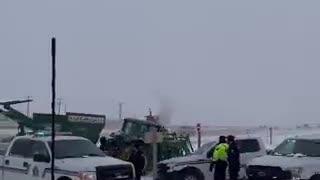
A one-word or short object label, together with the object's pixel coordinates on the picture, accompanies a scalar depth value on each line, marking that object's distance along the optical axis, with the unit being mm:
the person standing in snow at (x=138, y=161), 20480
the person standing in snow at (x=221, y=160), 21016
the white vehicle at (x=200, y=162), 22594
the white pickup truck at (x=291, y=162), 18797
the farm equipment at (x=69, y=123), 30953
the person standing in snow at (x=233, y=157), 21156
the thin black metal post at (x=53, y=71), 9070
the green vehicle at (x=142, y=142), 27609
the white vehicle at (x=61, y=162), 16547
